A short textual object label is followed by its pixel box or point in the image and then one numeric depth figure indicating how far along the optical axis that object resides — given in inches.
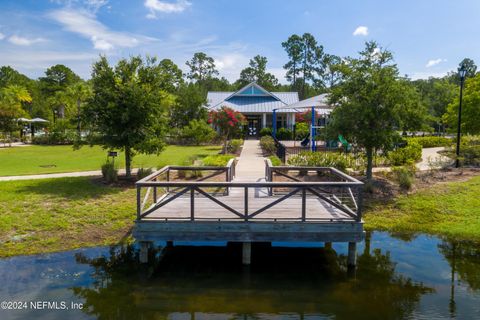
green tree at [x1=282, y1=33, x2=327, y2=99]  2706.7
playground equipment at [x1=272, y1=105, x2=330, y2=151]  911.8
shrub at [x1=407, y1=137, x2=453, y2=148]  1208.2
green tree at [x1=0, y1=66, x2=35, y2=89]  2594.2
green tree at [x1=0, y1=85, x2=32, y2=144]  1369.3
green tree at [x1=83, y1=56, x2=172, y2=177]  575.8
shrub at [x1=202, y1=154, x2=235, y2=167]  690.8
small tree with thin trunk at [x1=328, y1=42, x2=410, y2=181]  545.3
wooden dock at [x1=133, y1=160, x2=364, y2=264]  317.1
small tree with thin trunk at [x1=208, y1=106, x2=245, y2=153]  1061.1
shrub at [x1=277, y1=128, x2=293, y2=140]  1454.2
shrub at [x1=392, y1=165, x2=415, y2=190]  552.1
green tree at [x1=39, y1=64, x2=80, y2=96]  2997.0
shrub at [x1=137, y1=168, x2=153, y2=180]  584.7
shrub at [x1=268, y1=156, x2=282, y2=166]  680.9
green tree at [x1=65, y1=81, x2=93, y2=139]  1638.9
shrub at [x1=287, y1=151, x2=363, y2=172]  639.8
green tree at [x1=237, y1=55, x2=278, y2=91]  2992.1
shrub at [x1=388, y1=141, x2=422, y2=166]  723.5
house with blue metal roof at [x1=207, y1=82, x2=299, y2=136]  1631.4
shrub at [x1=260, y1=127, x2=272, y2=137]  1529.8
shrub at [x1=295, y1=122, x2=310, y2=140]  1401.3
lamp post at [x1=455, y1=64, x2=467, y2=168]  699.3
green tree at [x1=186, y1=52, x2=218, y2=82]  3280.8
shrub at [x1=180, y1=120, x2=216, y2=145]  1360.7
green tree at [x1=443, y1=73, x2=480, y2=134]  842.8
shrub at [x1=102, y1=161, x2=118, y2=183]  575.5
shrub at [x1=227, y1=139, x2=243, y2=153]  1011.3
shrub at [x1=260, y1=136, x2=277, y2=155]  944.3
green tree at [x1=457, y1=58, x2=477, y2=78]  2784.2
